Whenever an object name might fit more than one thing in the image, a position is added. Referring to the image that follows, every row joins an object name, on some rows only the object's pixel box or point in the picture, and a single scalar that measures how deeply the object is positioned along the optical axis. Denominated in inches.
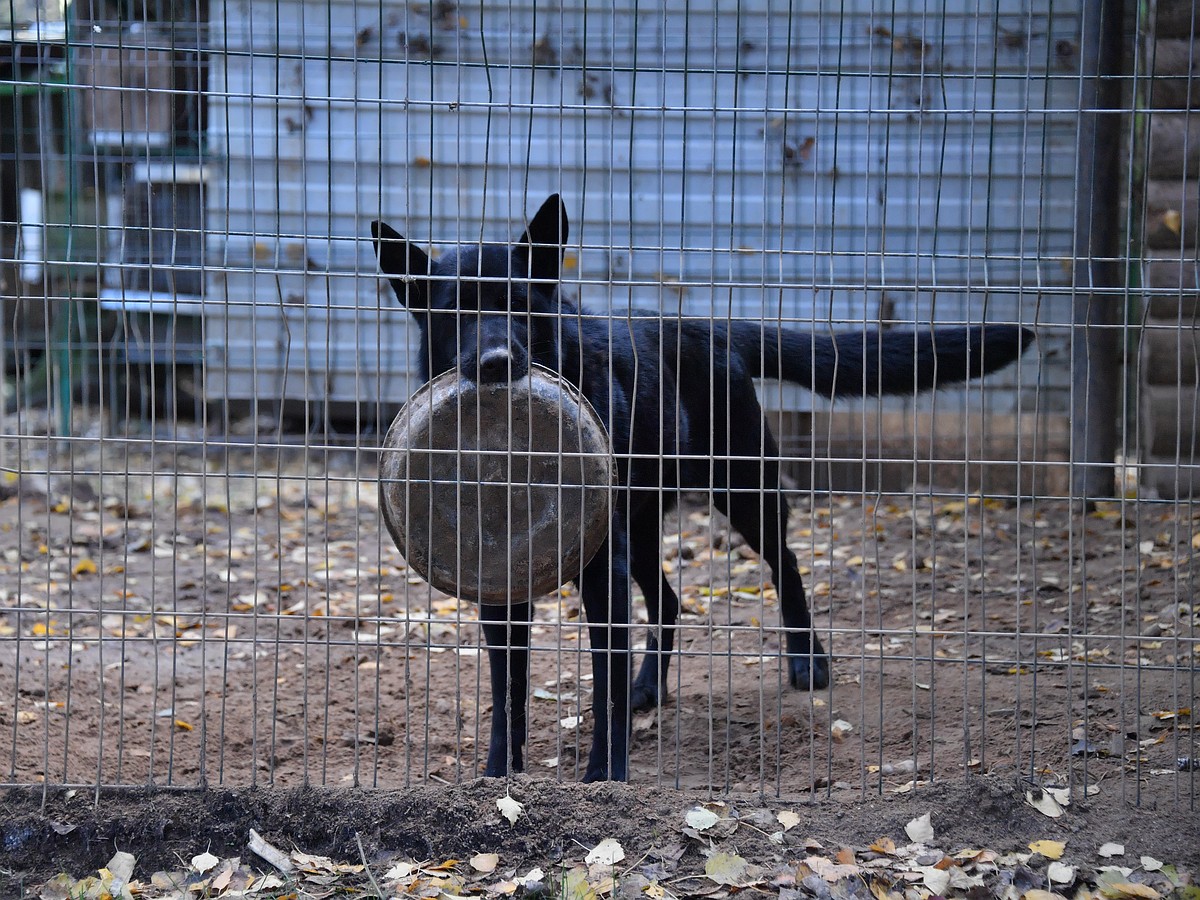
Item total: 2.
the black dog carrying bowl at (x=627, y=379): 137.0
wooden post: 277.7
